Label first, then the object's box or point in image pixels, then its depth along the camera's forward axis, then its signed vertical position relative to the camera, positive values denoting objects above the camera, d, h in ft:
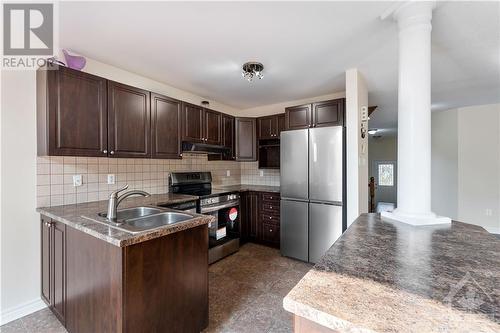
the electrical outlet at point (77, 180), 7.47 -0.44
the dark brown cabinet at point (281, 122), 12.35 +2.37
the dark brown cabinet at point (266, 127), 12.69 +2.17
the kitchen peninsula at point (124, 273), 4.30 -2.33
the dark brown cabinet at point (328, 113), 9.64 +2.28
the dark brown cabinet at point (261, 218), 11.67 -2.79
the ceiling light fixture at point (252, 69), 8.44 +3.69
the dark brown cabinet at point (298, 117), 10.52 +2.31
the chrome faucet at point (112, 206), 5.50 -0.97
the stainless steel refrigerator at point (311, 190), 9.22 -1.09
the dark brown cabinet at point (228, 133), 12.09 +1.78
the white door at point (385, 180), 27.30 -1.92
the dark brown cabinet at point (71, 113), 6.23 +1.56
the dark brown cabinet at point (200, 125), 9.99 +1.94
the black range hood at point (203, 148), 9.93 +0.83
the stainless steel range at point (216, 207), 9.93 -1.89
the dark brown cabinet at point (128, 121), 7.47 +1.58
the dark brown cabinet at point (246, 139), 12.99 +1.50
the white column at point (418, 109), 5.18 +1.29
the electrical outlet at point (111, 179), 8.43 -0.47
